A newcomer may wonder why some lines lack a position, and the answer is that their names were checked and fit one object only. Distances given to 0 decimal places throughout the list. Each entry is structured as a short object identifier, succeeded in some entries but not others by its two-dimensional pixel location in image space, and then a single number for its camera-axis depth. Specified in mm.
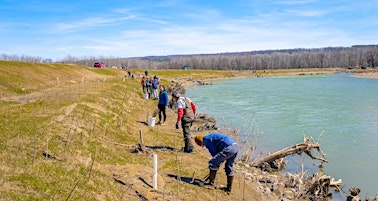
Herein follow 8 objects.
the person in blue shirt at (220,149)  8836
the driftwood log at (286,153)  12435
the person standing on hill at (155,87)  25519
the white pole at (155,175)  8641
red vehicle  71500
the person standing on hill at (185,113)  12234
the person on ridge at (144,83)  30403
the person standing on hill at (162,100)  16569
